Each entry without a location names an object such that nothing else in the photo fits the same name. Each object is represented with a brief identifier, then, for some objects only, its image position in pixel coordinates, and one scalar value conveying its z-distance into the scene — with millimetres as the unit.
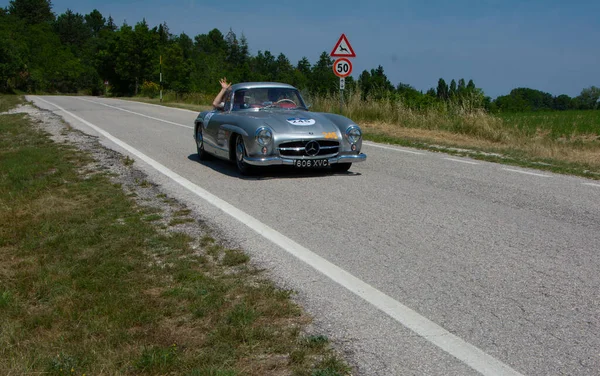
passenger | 10525
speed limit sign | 18266
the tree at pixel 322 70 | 100688
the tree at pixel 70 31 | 160375
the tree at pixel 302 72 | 122312
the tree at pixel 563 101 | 94812
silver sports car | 8656
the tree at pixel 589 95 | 94938
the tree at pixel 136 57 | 78938
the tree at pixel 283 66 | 134975
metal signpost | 18266
